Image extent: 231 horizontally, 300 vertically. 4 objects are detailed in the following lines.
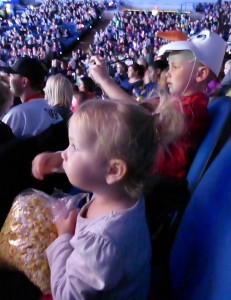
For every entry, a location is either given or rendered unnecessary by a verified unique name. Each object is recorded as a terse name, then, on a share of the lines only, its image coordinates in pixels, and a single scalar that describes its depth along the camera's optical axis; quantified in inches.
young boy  54.6
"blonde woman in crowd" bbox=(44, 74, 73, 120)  114.3
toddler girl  31.8
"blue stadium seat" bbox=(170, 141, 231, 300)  29.1
